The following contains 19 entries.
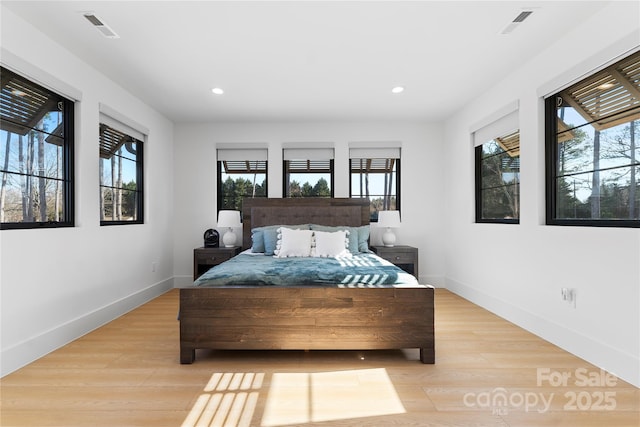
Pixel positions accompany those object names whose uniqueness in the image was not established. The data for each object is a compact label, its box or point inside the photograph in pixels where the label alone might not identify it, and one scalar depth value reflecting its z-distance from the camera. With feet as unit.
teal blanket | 8.41
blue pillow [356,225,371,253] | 13.83
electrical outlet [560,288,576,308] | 8.60
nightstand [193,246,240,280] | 14.70
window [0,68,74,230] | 8.01
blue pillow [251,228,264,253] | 13.60
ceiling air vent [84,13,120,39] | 7.77
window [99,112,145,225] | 11.70
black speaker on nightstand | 15.51
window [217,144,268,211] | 16.80
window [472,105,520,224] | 11.55
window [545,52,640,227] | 7.55
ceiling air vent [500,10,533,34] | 7.69
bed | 7.98
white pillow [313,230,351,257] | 12.37
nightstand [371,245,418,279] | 14.69
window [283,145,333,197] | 16.72
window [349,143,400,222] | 16.72
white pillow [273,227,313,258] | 12.37
